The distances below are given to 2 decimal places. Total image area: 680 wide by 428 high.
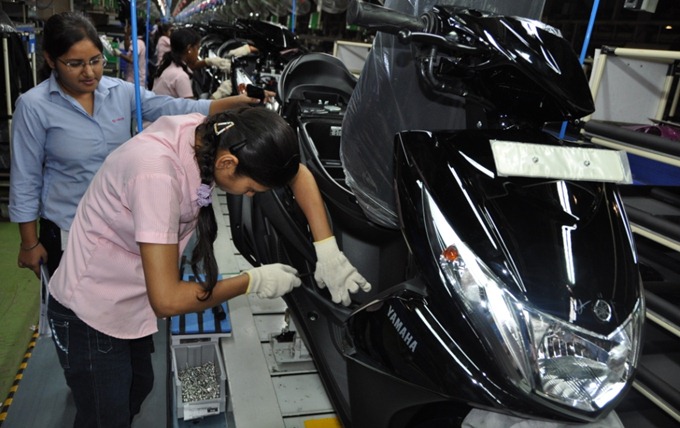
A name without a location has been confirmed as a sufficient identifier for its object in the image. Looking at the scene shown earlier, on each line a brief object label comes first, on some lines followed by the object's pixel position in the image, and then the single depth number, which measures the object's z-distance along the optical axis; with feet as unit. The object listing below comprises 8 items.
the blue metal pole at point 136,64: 6.63
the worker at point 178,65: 11.73
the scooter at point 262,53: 13.14
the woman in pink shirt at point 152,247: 3.73
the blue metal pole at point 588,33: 7.39
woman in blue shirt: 5.55
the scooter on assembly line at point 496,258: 3.21
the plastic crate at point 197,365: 6.46
